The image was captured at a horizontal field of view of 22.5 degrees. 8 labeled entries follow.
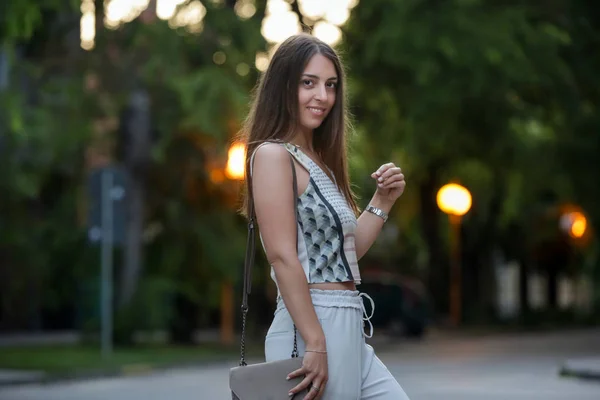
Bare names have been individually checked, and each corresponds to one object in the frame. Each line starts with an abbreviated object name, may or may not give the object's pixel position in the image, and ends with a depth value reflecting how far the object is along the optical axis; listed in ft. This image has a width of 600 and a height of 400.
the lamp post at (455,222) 122.21
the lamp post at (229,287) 79.89
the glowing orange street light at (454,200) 122.11
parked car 110.11
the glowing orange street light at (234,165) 79.28
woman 12.84
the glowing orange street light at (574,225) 124.98
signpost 73.72
